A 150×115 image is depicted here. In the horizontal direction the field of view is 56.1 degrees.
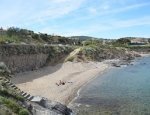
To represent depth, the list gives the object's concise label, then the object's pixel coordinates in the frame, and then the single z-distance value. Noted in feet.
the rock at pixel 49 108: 33.27
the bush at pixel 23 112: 28.87
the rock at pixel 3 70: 43.75
